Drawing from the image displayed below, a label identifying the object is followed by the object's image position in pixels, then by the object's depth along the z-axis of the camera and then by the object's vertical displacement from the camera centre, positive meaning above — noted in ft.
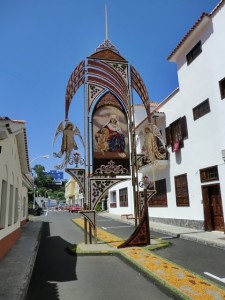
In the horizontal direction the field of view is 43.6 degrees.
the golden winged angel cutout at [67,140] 34.30 +8.38
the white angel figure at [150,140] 38.24 +8.93
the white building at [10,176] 24.77 +3.95
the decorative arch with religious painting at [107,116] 34.78 +11.76
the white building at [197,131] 41.98 +12.49
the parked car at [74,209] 153.71 -0.09
